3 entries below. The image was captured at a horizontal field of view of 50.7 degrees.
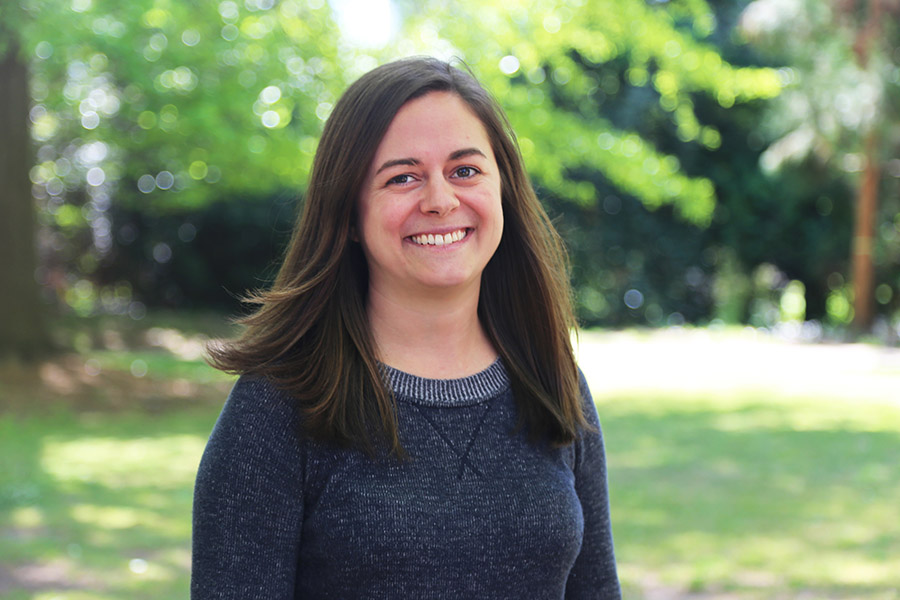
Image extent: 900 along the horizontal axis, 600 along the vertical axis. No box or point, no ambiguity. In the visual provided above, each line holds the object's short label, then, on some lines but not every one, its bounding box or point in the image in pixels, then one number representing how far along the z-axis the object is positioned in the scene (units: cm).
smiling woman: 166
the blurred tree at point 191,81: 821
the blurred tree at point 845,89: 1612
